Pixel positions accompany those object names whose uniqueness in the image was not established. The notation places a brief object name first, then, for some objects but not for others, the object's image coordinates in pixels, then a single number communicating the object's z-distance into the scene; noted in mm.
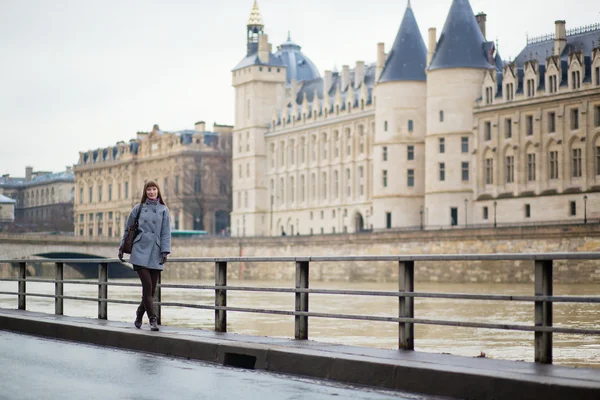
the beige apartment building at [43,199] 166500
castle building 77625
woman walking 14719
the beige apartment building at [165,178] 128500
